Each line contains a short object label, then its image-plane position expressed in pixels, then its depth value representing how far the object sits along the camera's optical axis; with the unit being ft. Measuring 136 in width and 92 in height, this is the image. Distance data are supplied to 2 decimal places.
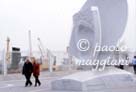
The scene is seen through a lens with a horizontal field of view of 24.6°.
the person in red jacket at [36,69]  51.98
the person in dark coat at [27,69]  52.09
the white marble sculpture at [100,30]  49.40
